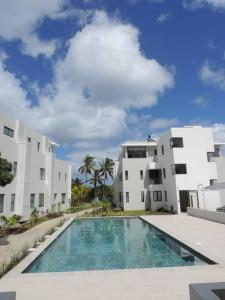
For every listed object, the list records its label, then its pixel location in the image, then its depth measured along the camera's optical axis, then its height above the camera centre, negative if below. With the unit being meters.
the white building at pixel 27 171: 22.52 +3.21
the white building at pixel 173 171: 29.14 +3.25
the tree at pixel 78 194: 47.44 +0.97
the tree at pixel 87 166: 54.63 +6.99
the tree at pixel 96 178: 53.66 +4.29
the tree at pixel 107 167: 52.34 +6.37
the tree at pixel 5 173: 13.04 +1.38
